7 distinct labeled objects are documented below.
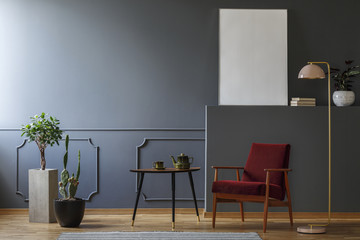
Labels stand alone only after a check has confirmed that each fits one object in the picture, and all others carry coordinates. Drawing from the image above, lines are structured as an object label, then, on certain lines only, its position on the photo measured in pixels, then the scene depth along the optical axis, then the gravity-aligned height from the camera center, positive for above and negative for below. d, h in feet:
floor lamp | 16.80 +1.69
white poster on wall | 19.70 +2.46
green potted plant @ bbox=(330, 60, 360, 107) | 19.57 +1.60
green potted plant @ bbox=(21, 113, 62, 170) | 17.80 -0.29
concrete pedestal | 17.90 -2.38
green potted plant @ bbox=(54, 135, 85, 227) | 16.79 -2.67
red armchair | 16.15 -1.78
